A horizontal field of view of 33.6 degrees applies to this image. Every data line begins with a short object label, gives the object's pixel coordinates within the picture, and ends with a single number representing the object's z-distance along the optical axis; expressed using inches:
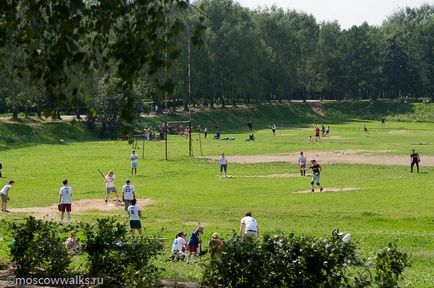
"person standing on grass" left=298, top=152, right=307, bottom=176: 1818.4
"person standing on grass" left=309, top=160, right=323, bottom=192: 1518.2
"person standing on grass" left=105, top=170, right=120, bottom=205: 1363.2
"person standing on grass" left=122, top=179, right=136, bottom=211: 1214.3
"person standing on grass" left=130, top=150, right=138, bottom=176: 1812.6
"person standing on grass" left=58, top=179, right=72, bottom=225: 1139.7
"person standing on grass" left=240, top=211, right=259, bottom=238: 847.1
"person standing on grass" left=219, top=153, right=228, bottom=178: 1780.3
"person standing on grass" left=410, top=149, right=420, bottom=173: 1858.5
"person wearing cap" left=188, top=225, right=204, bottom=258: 874.1
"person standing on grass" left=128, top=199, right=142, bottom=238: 954.4
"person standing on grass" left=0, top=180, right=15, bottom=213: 1264.8
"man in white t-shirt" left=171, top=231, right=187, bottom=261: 841.5
